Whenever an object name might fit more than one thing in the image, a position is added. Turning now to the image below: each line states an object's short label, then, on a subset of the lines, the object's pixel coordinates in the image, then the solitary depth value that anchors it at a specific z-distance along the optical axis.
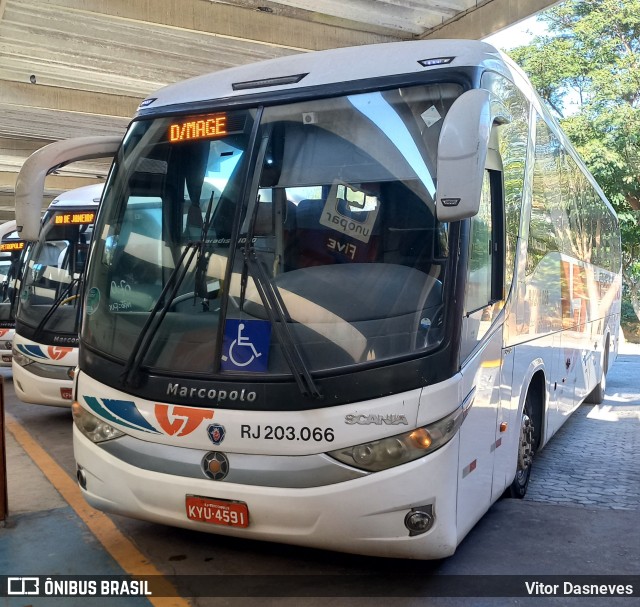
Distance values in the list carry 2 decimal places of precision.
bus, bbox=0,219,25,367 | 13.62
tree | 20.20
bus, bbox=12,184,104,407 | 9.01
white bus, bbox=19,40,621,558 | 3.88
